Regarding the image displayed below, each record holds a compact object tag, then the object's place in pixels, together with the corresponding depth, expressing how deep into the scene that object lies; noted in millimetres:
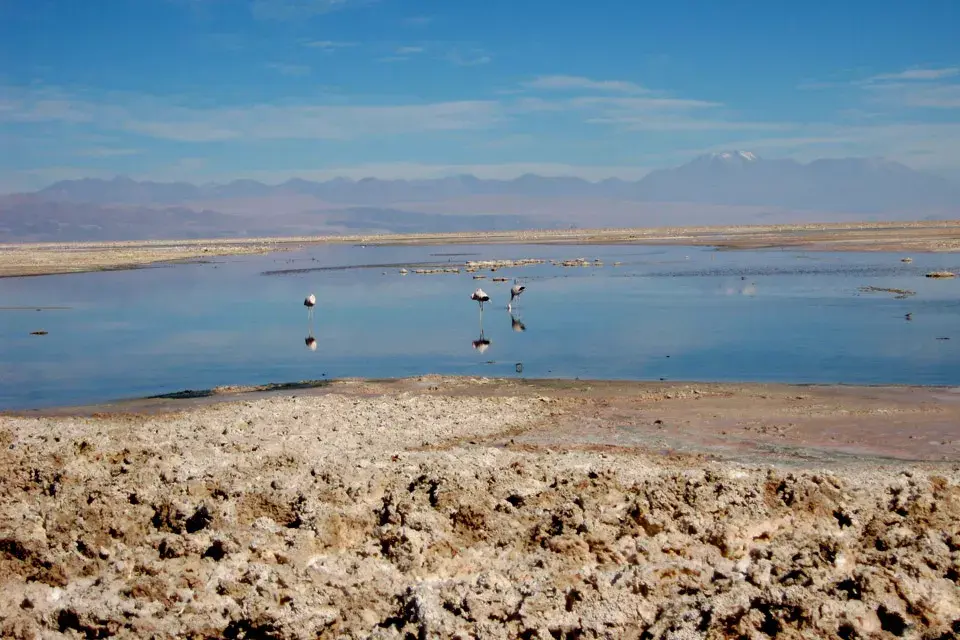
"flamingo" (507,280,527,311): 31592
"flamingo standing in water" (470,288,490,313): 29269
